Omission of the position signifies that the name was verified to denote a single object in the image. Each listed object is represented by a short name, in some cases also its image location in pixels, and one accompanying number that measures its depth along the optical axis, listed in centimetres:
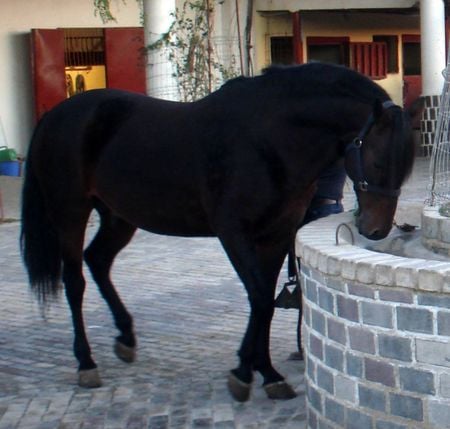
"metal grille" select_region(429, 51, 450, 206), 500
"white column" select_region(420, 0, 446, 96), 1755
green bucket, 1631
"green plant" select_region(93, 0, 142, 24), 1254
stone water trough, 378
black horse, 482
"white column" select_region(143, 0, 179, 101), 1262
